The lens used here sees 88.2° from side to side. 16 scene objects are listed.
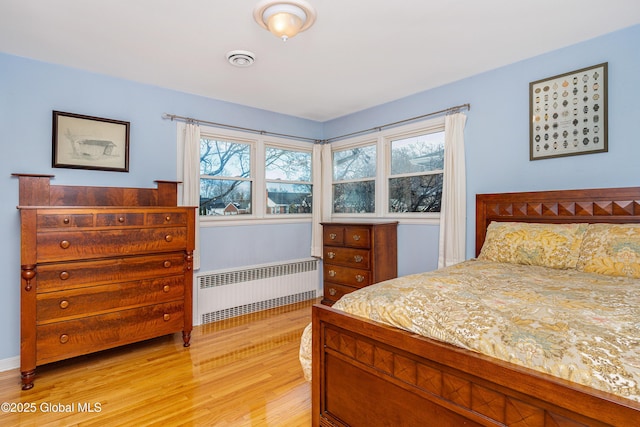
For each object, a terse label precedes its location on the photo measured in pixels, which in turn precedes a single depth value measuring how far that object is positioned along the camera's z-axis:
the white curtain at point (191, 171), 3.35
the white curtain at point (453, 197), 3.09
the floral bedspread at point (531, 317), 0.94
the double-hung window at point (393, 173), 3.46
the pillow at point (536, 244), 2.18
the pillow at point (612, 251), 1.90
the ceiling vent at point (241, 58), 2.56
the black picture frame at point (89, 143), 2.73
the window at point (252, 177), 3.66
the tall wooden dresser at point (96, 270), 2.23
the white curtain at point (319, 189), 4.40
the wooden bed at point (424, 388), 0.92
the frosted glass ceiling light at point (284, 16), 1.93
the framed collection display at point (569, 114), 2.40
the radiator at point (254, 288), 3.53
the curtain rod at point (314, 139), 3.21
